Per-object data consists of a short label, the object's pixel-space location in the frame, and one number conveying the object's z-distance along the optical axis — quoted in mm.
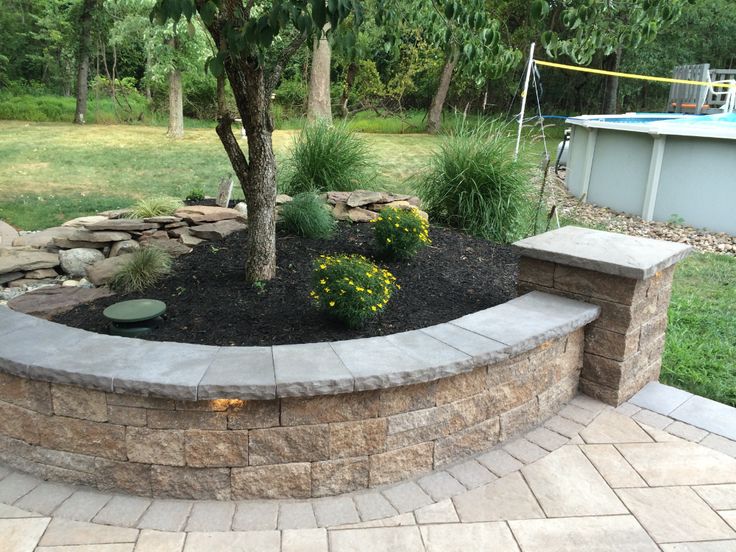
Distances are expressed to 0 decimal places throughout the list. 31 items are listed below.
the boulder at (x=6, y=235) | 4445
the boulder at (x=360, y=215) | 4639
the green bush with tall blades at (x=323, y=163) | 5246
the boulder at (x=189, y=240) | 4121
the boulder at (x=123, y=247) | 4008
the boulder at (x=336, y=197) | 4723
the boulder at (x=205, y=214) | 4445
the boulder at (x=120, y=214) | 4738
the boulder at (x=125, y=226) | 4219
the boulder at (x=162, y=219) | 4242
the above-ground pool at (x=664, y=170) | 6637
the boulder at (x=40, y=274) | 4012
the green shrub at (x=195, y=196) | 5448
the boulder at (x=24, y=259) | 3914
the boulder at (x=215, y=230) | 4223
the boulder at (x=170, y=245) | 3935
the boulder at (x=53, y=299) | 3209
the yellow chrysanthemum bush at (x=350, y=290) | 2723
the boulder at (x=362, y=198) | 4684
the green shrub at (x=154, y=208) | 4562
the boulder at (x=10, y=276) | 3896
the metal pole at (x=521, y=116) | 5218
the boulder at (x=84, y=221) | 4508
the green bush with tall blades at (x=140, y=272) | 3404
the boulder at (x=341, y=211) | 4656
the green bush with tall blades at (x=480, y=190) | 4848
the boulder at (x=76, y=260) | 4074
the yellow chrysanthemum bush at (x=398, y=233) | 3711
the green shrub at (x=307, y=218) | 4137
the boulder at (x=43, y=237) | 4316
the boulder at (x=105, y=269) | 3617
